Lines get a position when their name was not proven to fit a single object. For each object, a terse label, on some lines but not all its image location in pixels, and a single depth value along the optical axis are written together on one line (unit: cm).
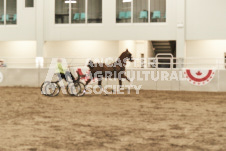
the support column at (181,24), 2714
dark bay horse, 1981
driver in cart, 1808
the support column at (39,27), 2955
